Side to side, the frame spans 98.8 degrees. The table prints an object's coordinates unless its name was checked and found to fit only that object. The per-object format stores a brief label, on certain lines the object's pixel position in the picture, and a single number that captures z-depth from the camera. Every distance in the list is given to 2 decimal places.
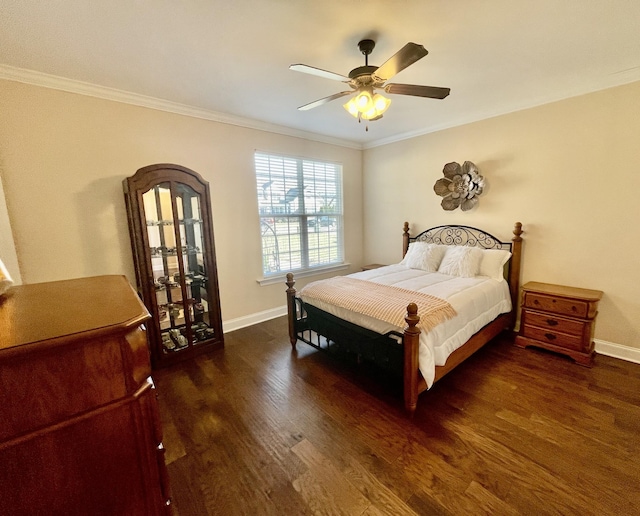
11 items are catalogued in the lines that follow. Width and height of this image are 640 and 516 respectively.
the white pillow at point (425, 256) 3.47
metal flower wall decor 3.42
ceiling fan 1.74
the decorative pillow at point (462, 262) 3.12
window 3.75
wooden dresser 0.62
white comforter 2.02
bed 2.00
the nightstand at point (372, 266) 4.50
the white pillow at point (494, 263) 3.05
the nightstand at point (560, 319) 2.54
